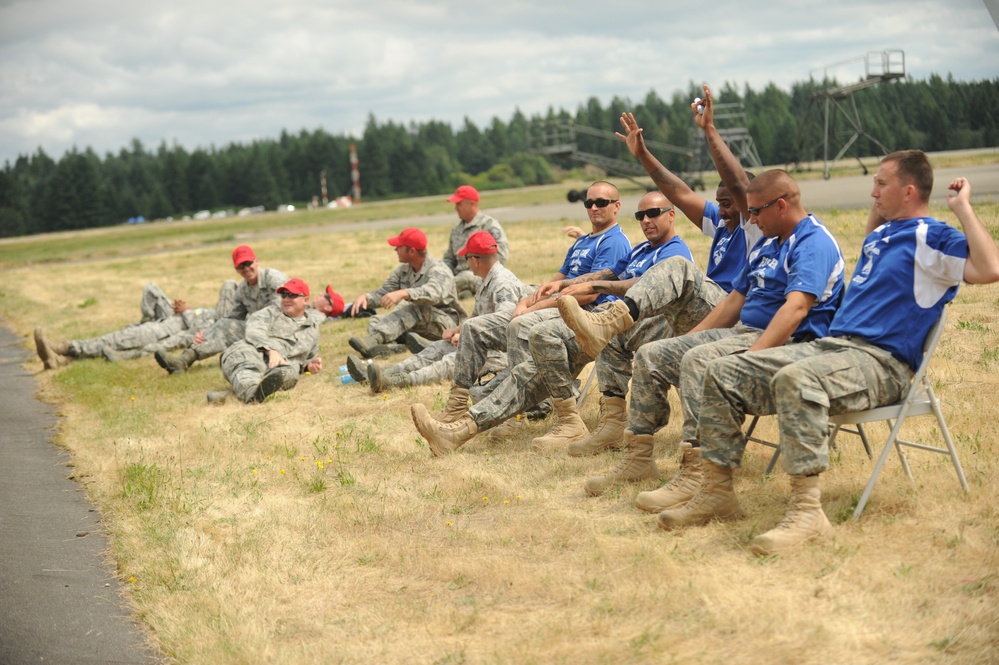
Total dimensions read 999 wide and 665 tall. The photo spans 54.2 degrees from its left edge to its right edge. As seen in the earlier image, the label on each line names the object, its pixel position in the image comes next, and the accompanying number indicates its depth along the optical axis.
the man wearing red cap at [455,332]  8.22
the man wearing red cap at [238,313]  11.21
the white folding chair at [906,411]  4.71
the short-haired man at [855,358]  4.61
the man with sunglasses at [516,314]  7.43
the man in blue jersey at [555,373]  6.73
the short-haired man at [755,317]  5.06
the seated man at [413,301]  10.65
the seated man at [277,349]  9.73
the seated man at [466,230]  11.52
